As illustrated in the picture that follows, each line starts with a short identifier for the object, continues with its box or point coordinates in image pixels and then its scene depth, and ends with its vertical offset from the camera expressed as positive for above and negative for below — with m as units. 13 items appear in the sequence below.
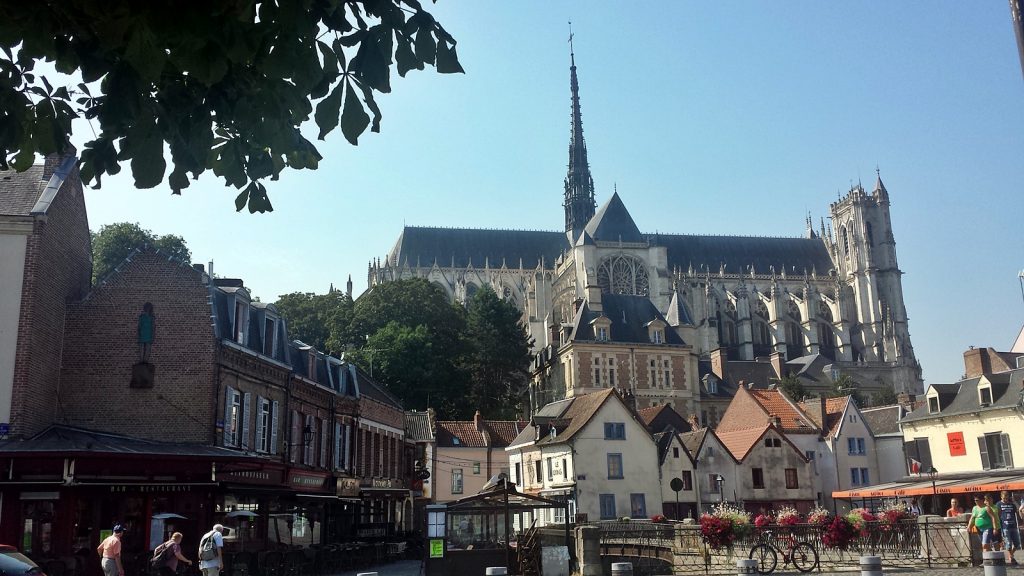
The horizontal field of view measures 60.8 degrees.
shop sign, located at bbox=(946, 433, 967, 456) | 36.04 +1.25
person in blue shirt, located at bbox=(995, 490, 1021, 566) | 20.21 -1.12
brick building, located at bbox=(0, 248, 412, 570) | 18.91 +1.78
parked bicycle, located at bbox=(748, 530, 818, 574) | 19.61 -1.63
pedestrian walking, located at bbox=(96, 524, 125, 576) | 15.03 -0.94
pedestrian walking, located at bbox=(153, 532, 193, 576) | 15.77 -1.01
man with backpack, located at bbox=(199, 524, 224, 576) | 15.33 -0.96
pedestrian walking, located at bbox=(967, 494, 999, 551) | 18.02 -0.98
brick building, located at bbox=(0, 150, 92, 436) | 19.52 +5.04
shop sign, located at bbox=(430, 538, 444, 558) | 18.98 -1.24
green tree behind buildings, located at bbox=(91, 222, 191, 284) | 52.34 +15.47
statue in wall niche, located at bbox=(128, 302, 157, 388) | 21.64 +3.68
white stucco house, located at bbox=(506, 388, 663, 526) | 38.53 +0.96
